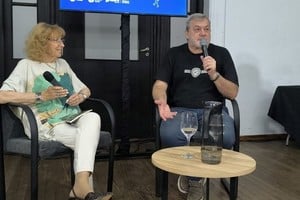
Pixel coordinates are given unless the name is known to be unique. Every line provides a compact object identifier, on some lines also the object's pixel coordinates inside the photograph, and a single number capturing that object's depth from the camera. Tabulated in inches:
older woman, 74.9
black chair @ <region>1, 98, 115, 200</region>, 70.3
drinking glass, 69.5
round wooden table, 56.6
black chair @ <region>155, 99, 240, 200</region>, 86.4
